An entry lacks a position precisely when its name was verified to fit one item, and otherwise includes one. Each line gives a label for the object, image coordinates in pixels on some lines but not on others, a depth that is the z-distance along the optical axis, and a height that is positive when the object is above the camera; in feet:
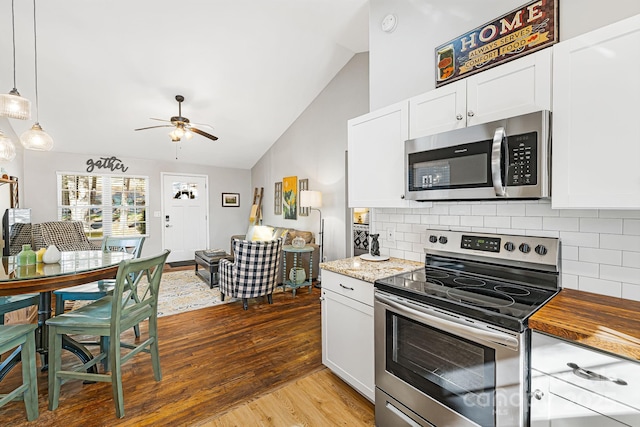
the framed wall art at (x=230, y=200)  24.04 +0.83
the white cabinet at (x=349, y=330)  5.92 -2.70
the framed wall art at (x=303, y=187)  17.76 +1.38
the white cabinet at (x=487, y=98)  4.42 +1.96
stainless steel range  3.76 -1.83
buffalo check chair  11.66 -2.51
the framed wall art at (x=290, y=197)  18.88 +0.85
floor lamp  15.40 +0.56
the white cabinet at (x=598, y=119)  3.59 +1.19
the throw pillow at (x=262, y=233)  19.21 -1.60
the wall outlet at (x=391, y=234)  7.81 -0.69
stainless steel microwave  4.36 +0.82
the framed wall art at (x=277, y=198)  20.75 +0.84
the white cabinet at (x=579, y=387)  3.01 -2.02
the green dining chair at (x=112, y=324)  5.92 -2.45
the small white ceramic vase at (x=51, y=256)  7.29 -1.15
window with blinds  18.30 +0.52
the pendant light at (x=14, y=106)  6.55 +2.42
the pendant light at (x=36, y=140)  7.79 +1.95
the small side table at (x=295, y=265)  14.01 -2.90
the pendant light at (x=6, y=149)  7.38 +1.61
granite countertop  5.99 -1.35
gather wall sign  18.84 +3.11
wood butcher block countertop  3.05 -1.39
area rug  12.16 -4.06
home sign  5.21 +3.39
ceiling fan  12.52 +3.69
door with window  21.52 -0.33
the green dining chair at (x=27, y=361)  5.57 -3.02
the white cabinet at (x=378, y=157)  6.46 +1.26
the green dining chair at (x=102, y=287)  8.16 -2.41
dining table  5.86 -1.44
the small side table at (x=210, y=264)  14.73 -2.85
